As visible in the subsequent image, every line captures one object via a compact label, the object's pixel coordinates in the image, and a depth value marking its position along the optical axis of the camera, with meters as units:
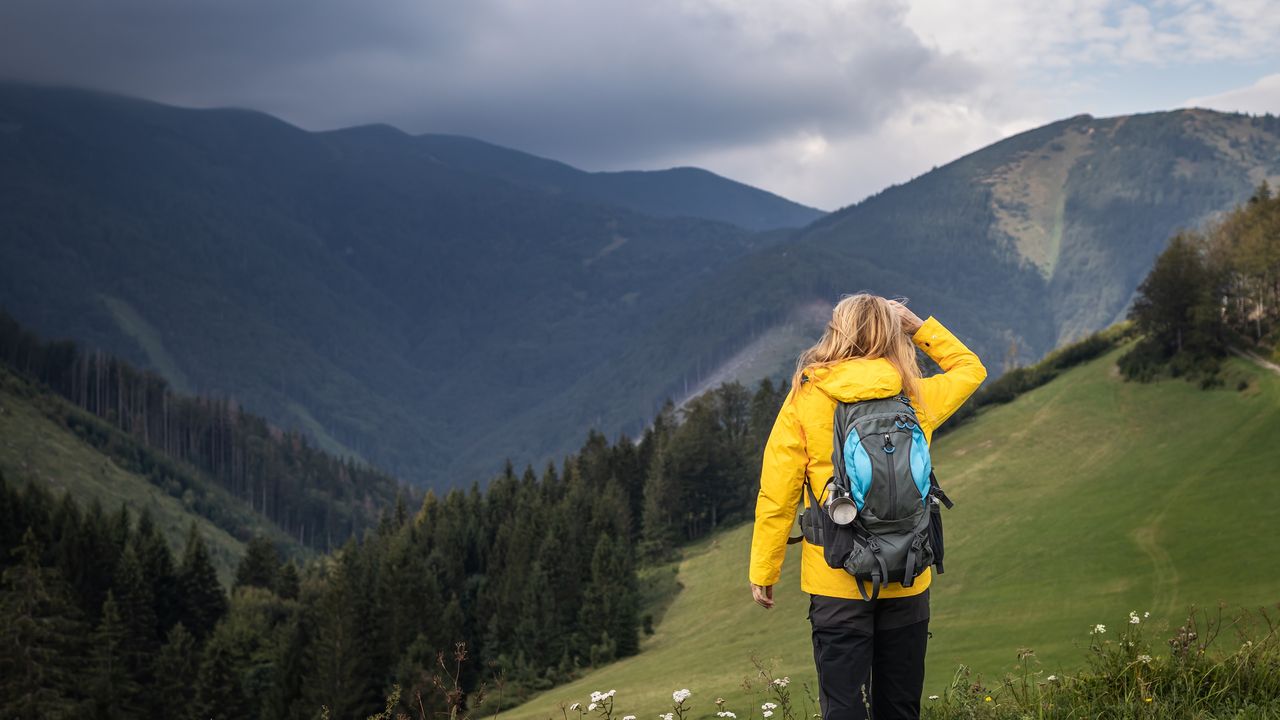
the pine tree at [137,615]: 62.50
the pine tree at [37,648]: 45.34
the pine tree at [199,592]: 71.12
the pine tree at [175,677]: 53.22
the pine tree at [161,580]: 69.94
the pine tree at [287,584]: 83.38
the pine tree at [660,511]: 79.23
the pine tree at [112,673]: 48.66
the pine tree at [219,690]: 48.53
